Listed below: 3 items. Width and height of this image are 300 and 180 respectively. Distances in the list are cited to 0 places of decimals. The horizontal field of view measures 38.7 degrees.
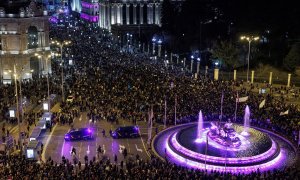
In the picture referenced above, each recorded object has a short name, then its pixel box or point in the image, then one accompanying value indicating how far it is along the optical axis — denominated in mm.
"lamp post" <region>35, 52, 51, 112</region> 78825
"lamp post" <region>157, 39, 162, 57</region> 110062
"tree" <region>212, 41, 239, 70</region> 85438
